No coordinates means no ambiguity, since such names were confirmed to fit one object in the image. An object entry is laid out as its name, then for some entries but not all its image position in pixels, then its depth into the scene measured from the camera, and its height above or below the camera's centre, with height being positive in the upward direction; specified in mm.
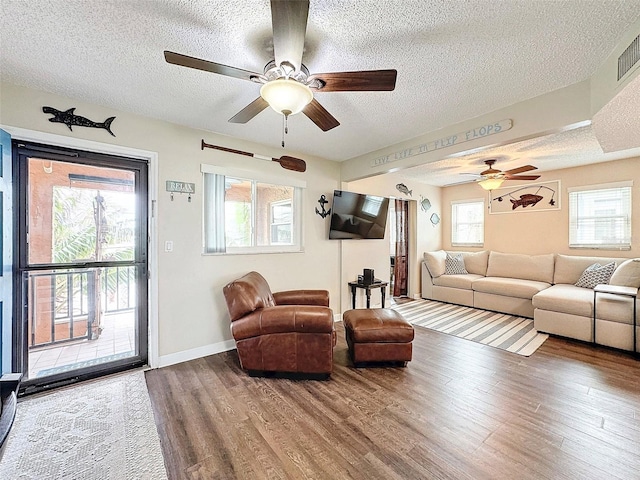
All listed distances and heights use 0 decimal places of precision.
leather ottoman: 2814 -1042
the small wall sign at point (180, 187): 2990 +601
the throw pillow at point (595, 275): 3979 -540
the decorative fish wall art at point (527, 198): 4977 +788
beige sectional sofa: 3336 -810
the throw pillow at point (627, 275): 3537 -476
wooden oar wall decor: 3518 +1080
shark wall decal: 2393 +1105
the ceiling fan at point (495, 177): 3961 +907
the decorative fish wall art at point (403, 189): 5491 +1036
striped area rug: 3541 -1316
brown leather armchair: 2549 -904
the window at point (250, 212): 3258 +375
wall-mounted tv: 4281 +403
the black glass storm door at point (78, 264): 2426 -222
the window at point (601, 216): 4250 +364
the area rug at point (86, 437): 1603 -1332
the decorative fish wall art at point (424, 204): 6066 +802
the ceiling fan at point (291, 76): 1335 +967
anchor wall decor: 4248 +531
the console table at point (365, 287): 4265 -751
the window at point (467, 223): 6016 +367
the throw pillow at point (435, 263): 5727 -493
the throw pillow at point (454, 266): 5707 -556
